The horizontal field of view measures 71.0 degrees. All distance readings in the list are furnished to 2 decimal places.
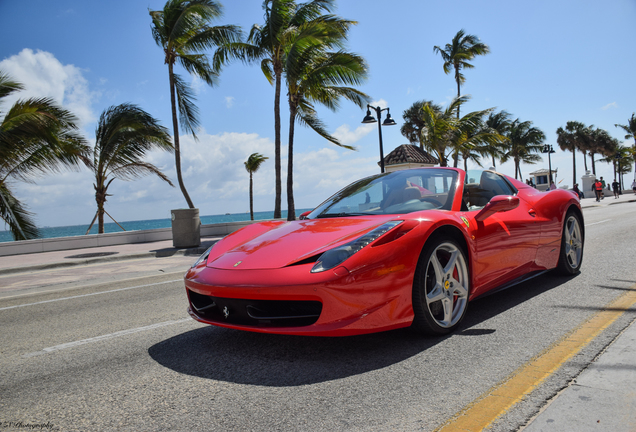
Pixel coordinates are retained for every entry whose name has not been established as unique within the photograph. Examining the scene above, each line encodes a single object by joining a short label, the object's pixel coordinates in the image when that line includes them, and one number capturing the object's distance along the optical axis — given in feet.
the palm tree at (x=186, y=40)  50.11
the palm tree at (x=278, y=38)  54.49
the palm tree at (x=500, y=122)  167.84
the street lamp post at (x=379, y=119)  55.98
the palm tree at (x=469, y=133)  76.02
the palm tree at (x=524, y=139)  181.06
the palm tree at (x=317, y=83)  52.19
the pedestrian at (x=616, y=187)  119.96
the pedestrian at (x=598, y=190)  106.35
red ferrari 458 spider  8.59
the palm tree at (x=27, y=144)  44.47
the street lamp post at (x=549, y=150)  160.66
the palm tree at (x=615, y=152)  214.90
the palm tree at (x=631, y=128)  219.61
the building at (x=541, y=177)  173.58
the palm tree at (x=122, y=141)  53.83
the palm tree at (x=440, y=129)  72.28
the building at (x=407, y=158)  73.52
